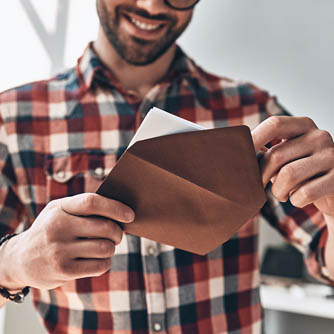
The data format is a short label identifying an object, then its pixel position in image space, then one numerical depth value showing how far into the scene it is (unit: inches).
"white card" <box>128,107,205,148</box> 18.9
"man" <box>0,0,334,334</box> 33.8
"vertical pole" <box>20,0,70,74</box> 65.4
